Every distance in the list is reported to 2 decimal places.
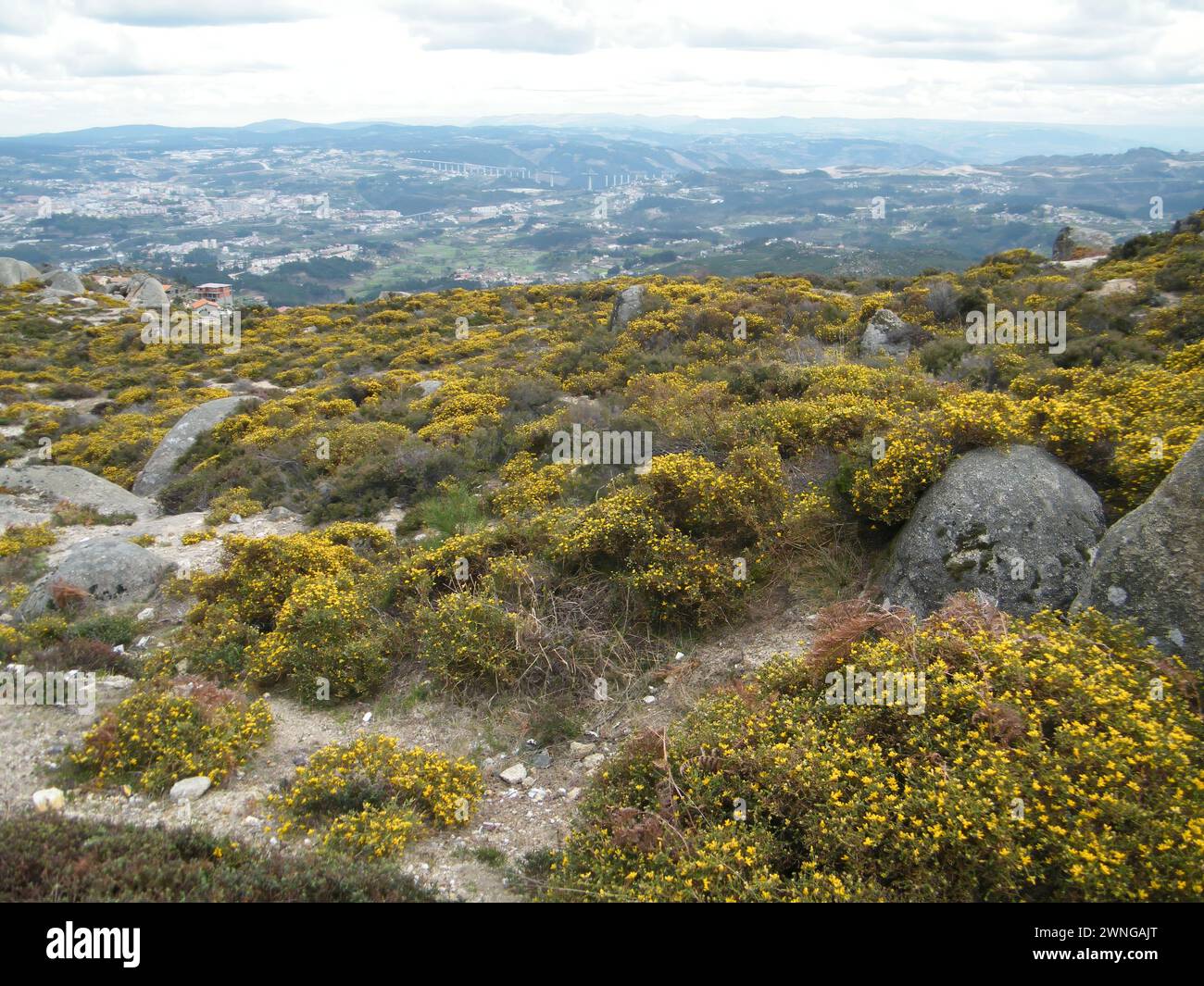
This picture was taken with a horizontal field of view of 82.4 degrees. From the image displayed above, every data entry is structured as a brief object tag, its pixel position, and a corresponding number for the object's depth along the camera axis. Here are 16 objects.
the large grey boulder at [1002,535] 6.26
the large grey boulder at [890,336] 16.81
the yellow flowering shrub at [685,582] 7.45
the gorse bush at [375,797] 5.07
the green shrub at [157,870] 3.97
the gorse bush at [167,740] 5.87
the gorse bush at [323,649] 7.45
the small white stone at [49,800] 5.21
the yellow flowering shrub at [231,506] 13.25
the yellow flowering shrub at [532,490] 10.91
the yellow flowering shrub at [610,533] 7.99
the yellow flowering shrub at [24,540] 11.70
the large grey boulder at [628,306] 22.80
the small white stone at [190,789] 5.68
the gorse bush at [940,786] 3.83
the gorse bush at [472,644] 7.27
